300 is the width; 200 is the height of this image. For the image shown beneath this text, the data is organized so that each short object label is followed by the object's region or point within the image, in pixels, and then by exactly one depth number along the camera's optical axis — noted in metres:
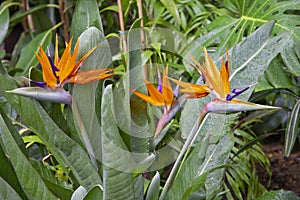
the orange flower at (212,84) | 1.97
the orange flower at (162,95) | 2.04
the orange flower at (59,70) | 1.98
